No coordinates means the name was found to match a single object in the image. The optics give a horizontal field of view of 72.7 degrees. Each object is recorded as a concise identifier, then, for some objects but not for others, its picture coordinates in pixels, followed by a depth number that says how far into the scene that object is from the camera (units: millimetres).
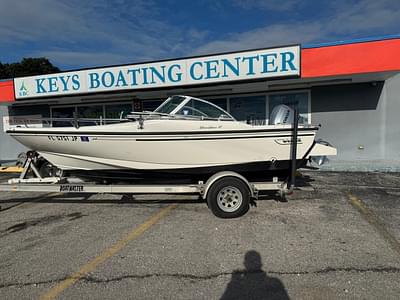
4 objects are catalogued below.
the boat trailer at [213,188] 4676
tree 43050
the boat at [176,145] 4910
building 8273
